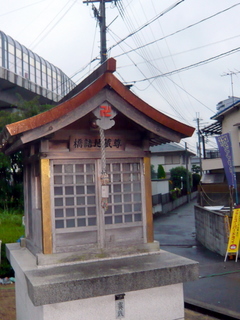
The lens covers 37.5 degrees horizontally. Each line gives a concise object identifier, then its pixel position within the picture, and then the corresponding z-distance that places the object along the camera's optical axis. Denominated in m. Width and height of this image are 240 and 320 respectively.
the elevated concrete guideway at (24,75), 23.88
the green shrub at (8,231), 10.87
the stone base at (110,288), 4.36
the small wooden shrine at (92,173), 5.07
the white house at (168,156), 49.12
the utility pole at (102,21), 15.54
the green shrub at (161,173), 44.88
